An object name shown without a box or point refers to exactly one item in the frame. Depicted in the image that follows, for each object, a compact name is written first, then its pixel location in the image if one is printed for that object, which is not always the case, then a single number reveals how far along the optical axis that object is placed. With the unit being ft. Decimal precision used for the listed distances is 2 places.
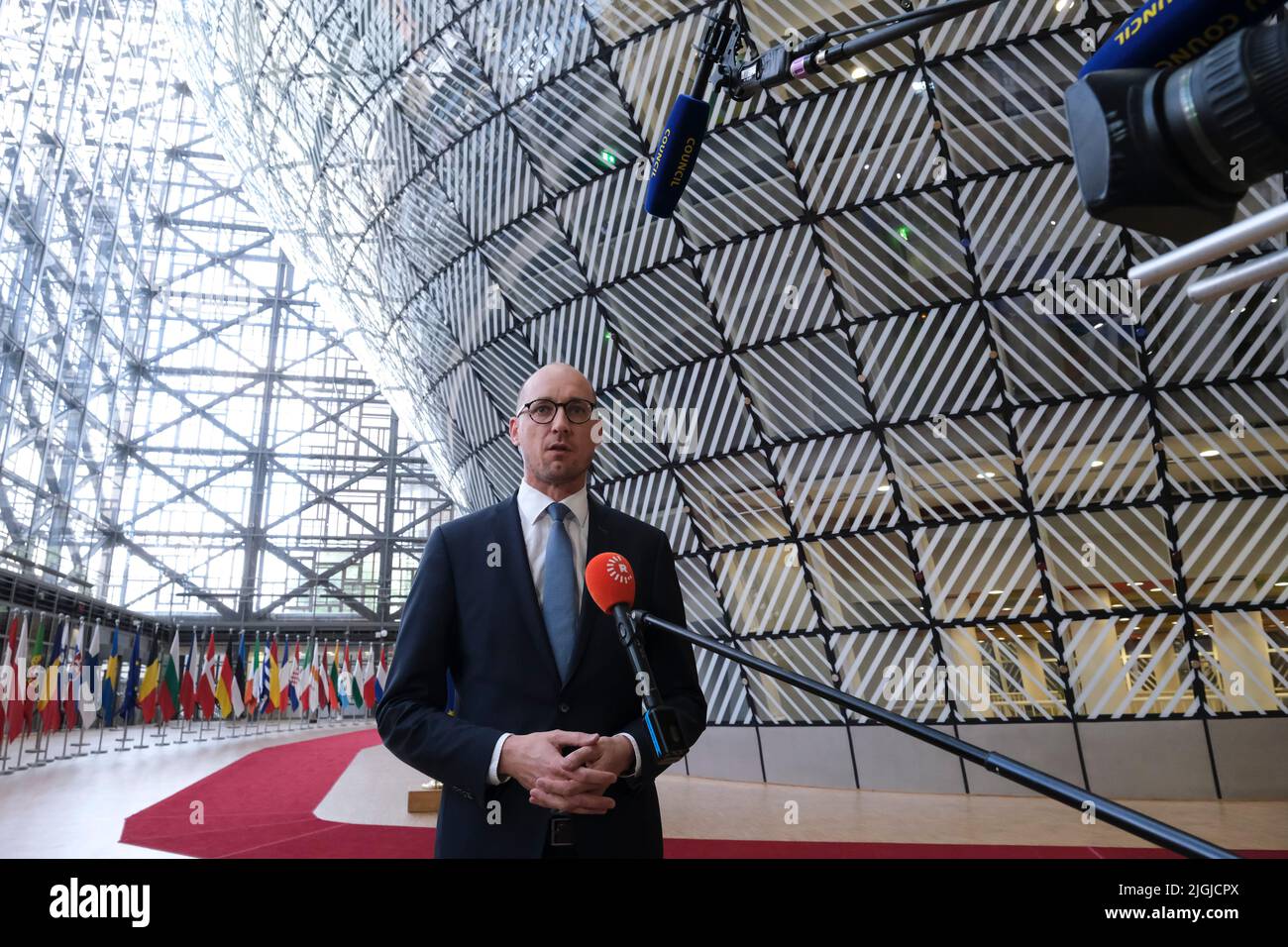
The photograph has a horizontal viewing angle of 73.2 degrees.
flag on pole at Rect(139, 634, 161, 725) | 83.10
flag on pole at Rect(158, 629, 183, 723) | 84.02
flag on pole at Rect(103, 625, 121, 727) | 76.48
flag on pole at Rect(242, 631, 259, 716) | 97.04
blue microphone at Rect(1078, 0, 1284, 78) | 5.03
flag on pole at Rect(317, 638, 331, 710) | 106.22
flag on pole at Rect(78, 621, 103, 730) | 68.08
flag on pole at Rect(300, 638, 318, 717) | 102.73
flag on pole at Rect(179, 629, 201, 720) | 86.09
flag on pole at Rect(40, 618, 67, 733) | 61.16
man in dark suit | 6.82
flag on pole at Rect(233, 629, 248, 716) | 97.78
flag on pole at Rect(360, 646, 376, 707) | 110.93
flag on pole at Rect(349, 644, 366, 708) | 110.16
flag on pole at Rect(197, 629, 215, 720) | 87.40
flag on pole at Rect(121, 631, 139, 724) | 80.74
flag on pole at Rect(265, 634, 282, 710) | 96.63
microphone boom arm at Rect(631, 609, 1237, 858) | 4.03
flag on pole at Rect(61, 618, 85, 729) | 65.23
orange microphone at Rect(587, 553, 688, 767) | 5.72
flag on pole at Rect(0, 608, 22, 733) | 54.61
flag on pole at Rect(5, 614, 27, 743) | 55.47
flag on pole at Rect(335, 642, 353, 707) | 112.88
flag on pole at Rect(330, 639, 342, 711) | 113.00
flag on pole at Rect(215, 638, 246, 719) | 90.07
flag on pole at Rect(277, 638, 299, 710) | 99.91
